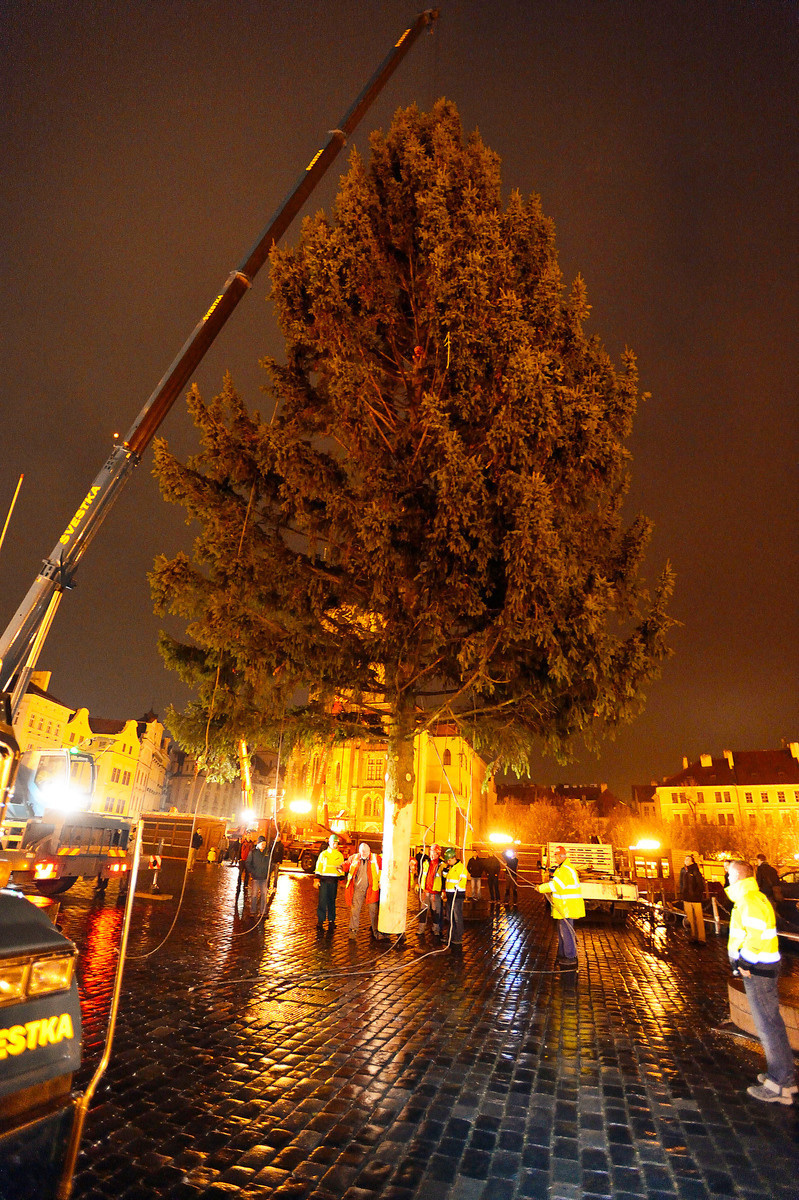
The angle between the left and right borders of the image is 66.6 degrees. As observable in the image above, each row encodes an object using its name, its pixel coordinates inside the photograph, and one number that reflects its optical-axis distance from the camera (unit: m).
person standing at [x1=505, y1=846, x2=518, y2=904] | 20.84
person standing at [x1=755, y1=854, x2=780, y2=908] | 13.73
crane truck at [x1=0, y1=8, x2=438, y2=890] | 9.41
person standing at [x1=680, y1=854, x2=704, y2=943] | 14.59
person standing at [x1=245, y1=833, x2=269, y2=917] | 13.70
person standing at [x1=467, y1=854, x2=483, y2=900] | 19.52
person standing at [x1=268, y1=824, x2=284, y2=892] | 21.12
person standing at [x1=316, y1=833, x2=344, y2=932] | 13.29
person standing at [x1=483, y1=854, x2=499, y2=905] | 21.44
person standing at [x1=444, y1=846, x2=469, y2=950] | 12.38
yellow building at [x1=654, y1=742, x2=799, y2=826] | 83.75
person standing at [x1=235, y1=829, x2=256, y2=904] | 16.62
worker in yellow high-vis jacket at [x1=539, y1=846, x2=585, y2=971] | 10.17
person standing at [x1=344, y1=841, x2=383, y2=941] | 12.80
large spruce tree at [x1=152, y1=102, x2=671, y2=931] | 10.40
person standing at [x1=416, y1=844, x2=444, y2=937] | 13.08
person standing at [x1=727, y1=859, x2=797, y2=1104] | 5.39
